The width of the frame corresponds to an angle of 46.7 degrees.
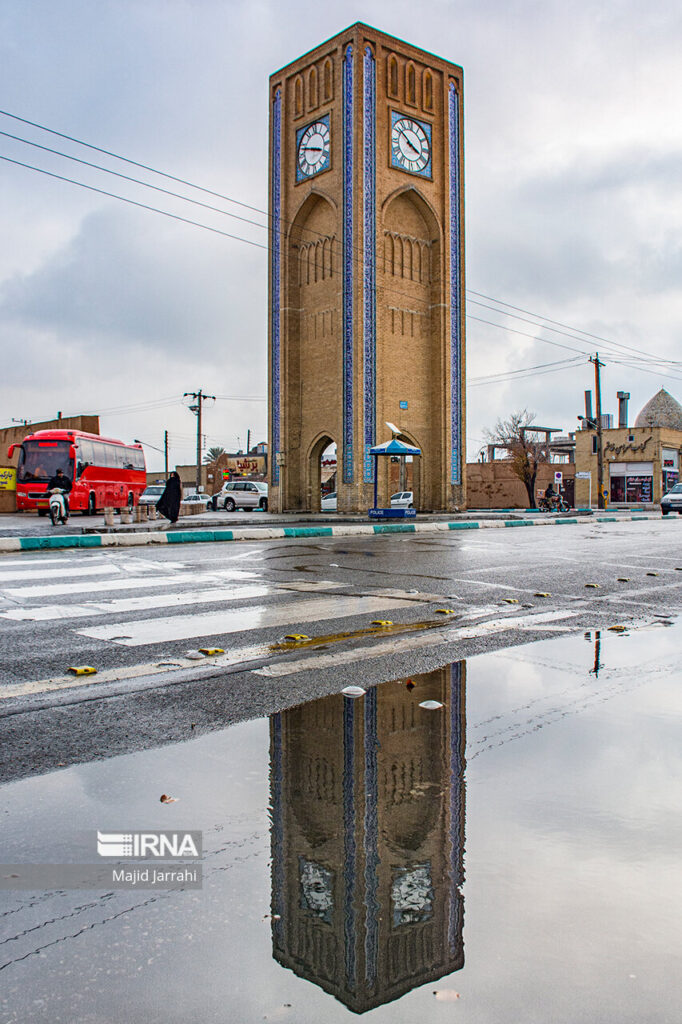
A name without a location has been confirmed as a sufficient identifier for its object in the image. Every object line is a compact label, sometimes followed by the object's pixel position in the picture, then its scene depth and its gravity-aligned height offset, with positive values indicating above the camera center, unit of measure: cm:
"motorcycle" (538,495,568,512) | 4281 -43
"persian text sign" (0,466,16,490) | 3728 +110
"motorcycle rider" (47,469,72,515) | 2169 +49
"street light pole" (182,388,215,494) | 5800 +695
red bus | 2995 +124
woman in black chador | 2072 -1
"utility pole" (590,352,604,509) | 4394 +604
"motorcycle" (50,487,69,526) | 2017 -17
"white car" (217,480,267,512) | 4225 +17
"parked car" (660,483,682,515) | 3756 -31
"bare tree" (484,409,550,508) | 5722 +383
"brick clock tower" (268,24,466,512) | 3378 +1035
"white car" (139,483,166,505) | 4196 +21
